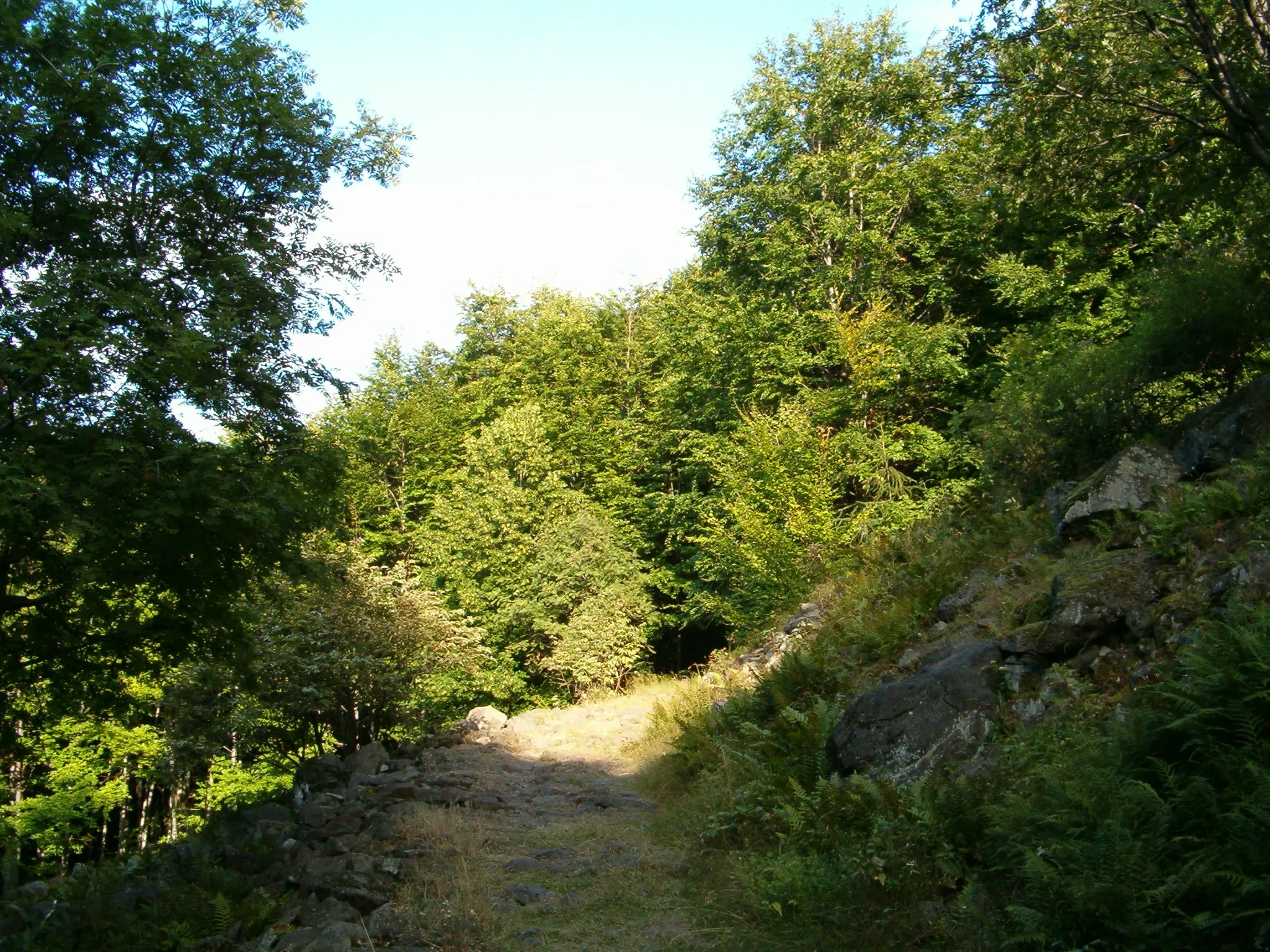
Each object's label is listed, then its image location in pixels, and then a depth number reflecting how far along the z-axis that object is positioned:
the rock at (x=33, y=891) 8.65
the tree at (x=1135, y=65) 9.31
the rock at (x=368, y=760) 12.12
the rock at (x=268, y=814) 9.87
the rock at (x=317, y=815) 9.52
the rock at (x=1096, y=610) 6.81
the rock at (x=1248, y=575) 5.82
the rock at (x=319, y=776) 11.23
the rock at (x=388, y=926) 6.11
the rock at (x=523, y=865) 7.95
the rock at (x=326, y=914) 6.43
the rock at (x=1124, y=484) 8.62
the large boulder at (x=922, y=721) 6.68
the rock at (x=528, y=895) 6.97
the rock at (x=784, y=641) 12.26
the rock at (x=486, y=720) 17.02
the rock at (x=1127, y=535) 7.83
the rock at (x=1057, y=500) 9.27
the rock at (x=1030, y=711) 6.46
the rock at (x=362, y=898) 6.73
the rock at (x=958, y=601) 9.45
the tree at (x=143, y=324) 7.72
